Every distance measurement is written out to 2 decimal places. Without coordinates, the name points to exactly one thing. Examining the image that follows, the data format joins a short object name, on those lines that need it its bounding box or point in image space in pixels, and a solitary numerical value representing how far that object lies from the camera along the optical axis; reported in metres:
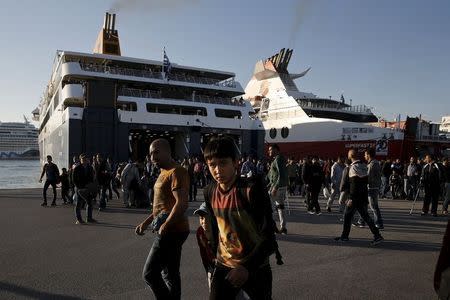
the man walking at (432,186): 10.37
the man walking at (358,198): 6.69
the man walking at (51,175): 11.63
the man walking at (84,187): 8.50
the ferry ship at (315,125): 29.31
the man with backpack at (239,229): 2.36
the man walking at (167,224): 3.26
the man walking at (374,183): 7.93
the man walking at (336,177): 11.05
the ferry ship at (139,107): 22.86
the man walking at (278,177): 7.81
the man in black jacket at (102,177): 10.91
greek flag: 28.77
